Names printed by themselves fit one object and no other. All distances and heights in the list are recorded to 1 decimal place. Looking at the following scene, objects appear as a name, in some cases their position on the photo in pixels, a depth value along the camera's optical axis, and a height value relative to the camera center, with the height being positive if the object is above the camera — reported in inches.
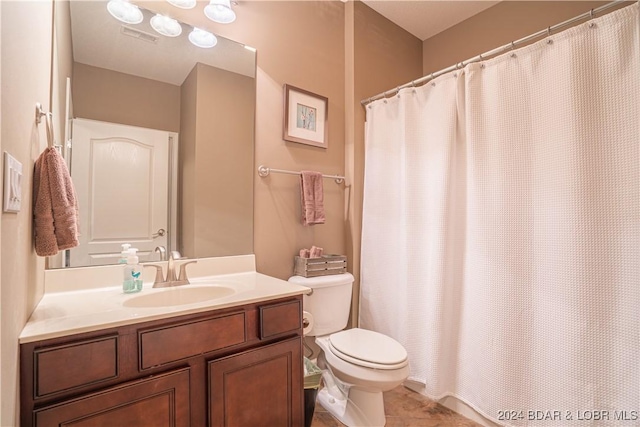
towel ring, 35.9 +11.9
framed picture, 74.9 +25.2
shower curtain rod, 49.3 +33.1
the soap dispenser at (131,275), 48.9 -10.1
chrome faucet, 53.3 -11.3
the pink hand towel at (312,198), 73.8 +4.2
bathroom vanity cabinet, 31.8 -19.9
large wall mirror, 50.6 +15.1
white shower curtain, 47.6 -2.7
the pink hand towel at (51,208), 34.6 +0.5
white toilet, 55.1 -27.3
